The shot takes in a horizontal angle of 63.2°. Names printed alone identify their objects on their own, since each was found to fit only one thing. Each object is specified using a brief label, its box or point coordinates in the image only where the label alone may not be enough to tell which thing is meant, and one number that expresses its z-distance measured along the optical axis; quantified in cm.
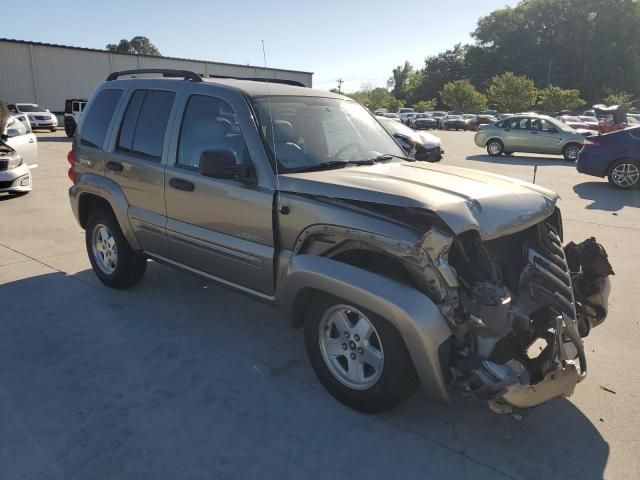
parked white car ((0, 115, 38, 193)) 954
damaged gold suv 273
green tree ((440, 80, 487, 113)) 7462
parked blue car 1134
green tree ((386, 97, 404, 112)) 8900
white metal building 3762
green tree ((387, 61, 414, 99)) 12050
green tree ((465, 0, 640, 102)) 8762
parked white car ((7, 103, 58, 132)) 3012
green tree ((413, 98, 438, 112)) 8477
